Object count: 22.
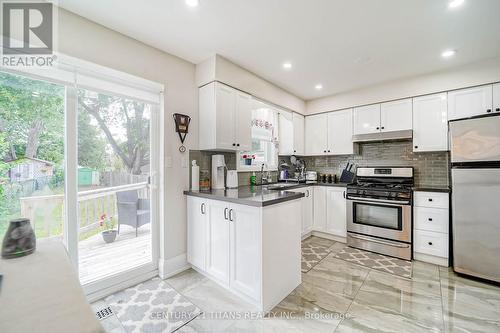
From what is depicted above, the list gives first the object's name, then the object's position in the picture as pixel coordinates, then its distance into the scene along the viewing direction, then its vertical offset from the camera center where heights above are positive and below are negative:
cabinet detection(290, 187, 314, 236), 3.58 -0.77
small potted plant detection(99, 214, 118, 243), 2.20 -0.66
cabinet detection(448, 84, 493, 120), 2.66 +0.83
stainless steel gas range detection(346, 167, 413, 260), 2.89 -0.69
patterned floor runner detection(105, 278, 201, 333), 1.70 -1.28
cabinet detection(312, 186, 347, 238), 3.47 -0.77
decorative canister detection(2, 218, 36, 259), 1.07 -0.38
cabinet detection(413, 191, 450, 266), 2.69 -0.83
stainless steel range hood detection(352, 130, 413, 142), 3.18 +0.47
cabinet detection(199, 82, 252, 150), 2.55 +0.64
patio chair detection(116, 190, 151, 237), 2.33 -0.48
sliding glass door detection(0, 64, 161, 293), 1.71 +0.00
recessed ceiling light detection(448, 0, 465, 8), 1.69 +1.32
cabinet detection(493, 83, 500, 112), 2.60 +0.84
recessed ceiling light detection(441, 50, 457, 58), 2.44 +1.33
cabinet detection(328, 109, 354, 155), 3.74 +0.61
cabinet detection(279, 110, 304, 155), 3.96 +0.61
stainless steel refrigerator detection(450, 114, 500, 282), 2.24 -0.35
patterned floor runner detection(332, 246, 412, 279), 2.58 -1.30
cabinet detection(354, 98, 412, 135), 3.23 +0.79
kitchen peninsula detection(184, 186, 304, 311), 1.82 -0.73
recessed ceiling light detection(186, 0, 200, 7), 1.69 +1.35
